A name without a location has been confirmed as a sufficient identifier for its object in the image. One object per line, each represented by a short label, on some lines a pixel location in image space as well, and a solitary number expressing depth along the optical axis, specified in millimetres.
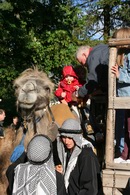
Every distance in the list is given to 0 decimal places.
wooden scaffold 4426
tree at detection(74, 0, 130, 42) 18812
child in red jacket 5996
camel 5500
